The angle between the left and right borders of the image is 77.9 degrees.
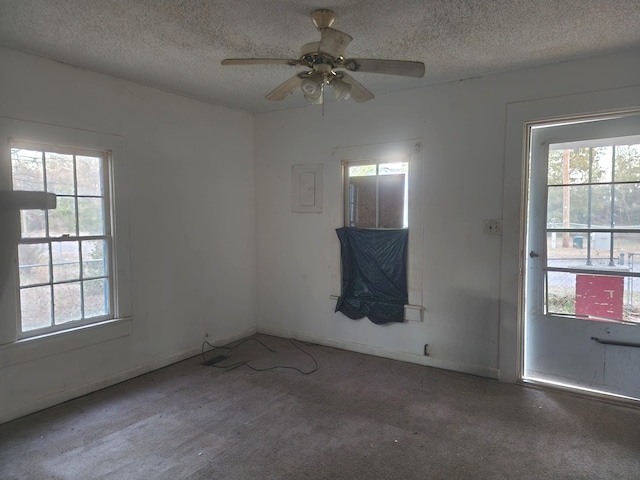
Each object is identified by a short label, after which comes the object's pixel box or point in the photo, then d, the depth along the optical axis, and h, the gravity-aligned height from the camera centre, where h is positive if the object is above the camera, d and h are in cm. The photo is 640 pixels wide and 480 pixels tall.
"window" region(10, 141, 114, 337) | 282 -14
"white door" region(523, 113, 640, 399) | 293 -26
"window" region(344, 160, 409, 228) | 377 +28
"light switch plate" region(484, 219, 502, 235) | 330 -4
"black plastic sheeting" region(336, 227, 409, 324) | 378 -50
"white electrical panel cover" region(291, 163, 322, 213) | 423 +37
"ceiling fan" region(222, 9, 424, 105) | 211 +92
